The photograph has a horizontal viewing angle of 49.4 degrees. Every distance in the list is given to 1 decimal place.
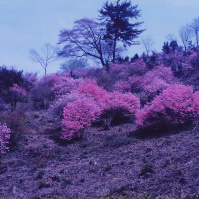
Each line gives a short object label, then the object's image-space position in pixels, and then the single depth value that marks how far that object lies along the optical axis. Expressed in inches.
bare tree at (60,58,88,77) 1493.8
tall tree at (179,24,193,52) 1118.7
